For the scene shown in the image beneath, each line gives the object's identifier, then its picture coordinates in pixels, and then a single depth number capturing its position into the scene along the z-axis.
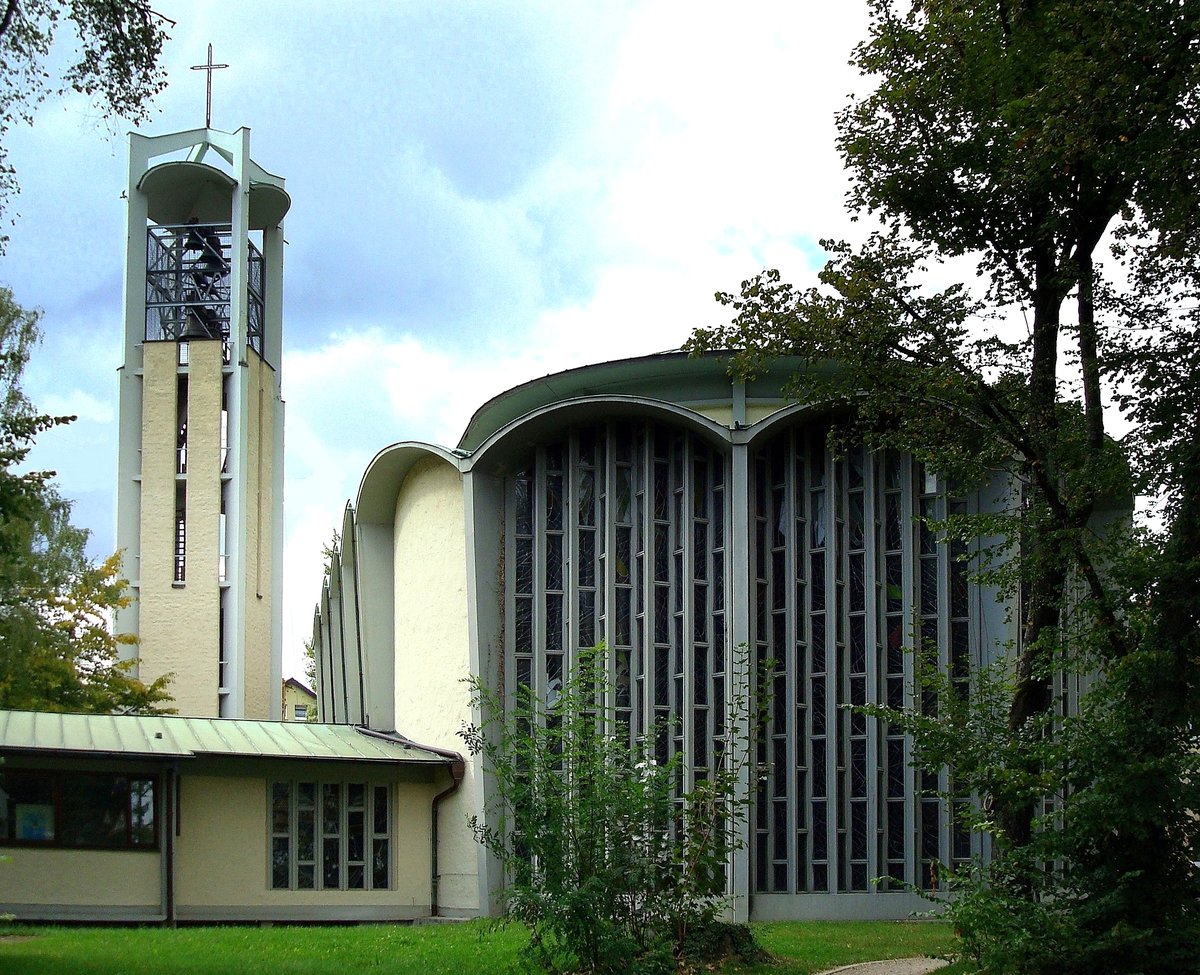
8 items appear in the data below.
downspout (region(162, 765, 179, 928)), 20.41
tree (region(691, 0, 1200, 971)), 12.96
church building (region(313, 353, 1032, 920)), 21.86
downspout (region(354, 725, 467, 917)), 23.50
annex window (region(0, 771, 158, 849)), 19.70
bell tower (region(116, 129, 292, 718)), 38.31
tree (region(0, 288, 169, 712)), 22.09
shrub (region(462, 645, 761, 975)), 13.06
